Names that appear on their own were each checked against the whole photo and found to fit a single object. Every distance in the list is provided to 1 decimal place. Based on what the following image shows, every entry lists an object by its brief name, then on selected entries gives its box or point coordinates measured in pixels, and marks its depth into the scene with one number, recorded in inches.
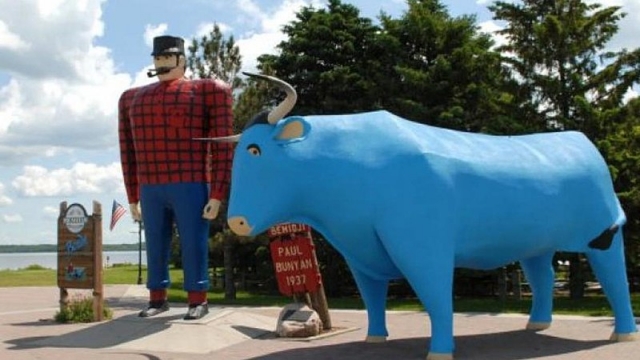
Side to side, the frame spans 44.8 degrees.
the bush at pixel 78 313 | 528.7
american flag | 979.9
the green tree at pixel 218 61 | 761.6
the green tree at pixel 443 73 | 752.3
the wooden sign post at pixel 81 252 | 530.3
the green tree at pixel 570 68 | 687.7
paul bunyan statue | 418.0
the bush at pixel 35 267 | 1739.7
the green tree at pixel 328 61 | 839.7
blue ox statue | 307.7
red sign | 451.5
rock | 414.3
